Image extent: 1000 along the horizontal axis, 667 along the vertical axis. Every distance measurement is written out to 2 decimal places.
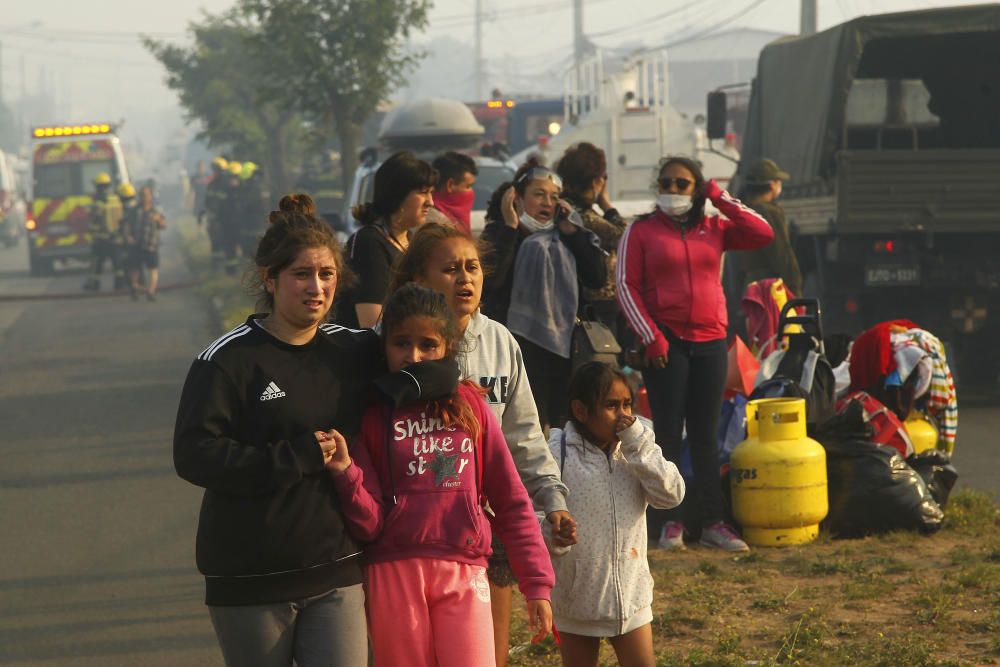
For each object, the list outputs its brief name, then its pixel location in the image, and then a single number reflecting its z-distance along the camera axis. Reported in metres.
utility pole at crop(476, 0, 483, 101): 100.11
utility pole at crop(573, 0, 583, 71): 70.69
